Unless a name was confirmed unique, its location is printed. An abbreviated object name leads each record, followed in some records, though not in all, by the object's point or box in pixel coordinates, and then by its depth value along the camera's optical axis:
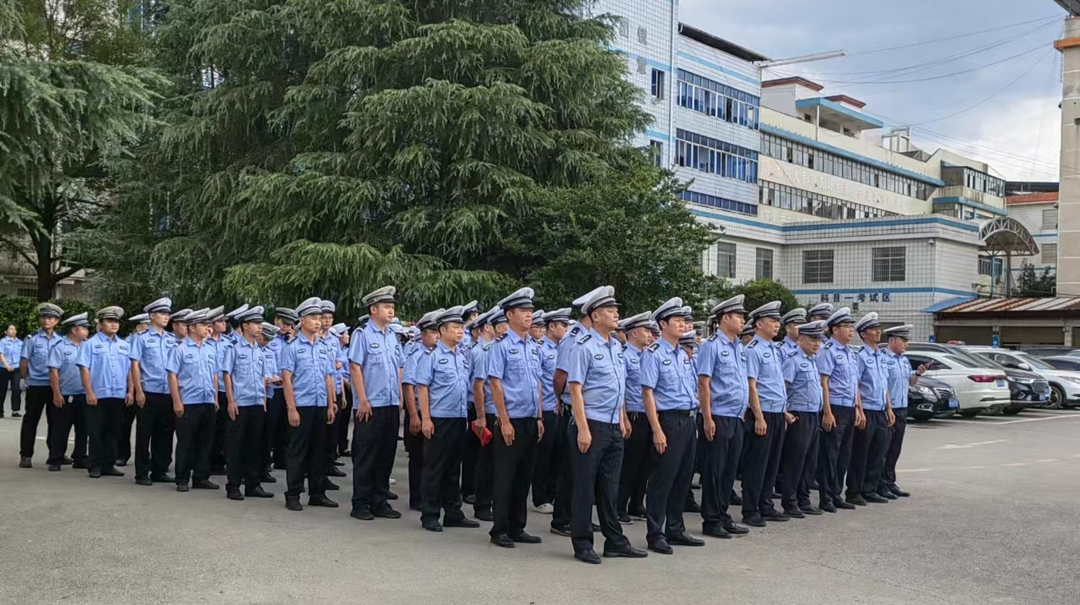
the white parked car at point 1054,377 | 25.47
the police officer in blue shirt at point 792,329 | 9.97
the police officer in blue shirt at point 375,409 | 9.15
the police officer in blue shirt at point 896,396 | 10.87
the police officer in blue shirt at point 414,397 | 8.91
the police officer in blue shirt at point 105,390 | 11.37
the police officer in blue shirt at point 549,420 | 9.11
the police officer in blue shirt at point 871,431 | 10.51
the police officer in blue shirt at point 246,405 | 10.08
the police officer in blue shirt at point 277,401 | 10.57
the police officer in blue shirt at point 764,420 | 9.16
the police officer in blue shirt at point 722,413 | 8.61
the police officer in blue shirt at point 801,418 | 9.66
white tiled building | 43.00
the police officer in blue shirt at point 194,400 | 10.52
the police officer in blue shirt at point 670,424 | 7.98
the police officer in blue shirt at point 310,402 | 9.56
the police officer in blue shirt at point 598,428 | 7.46
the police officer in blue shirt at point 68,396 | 11.98
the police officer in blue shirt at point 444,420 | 8.73
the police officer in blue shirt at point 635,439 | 8.09
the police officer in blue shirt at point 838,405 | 10.15
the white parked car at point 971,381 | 21.20
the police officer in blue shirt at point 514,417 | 8.07
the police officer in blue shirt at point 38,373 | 12.34
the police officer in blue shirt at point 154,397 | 11.02
